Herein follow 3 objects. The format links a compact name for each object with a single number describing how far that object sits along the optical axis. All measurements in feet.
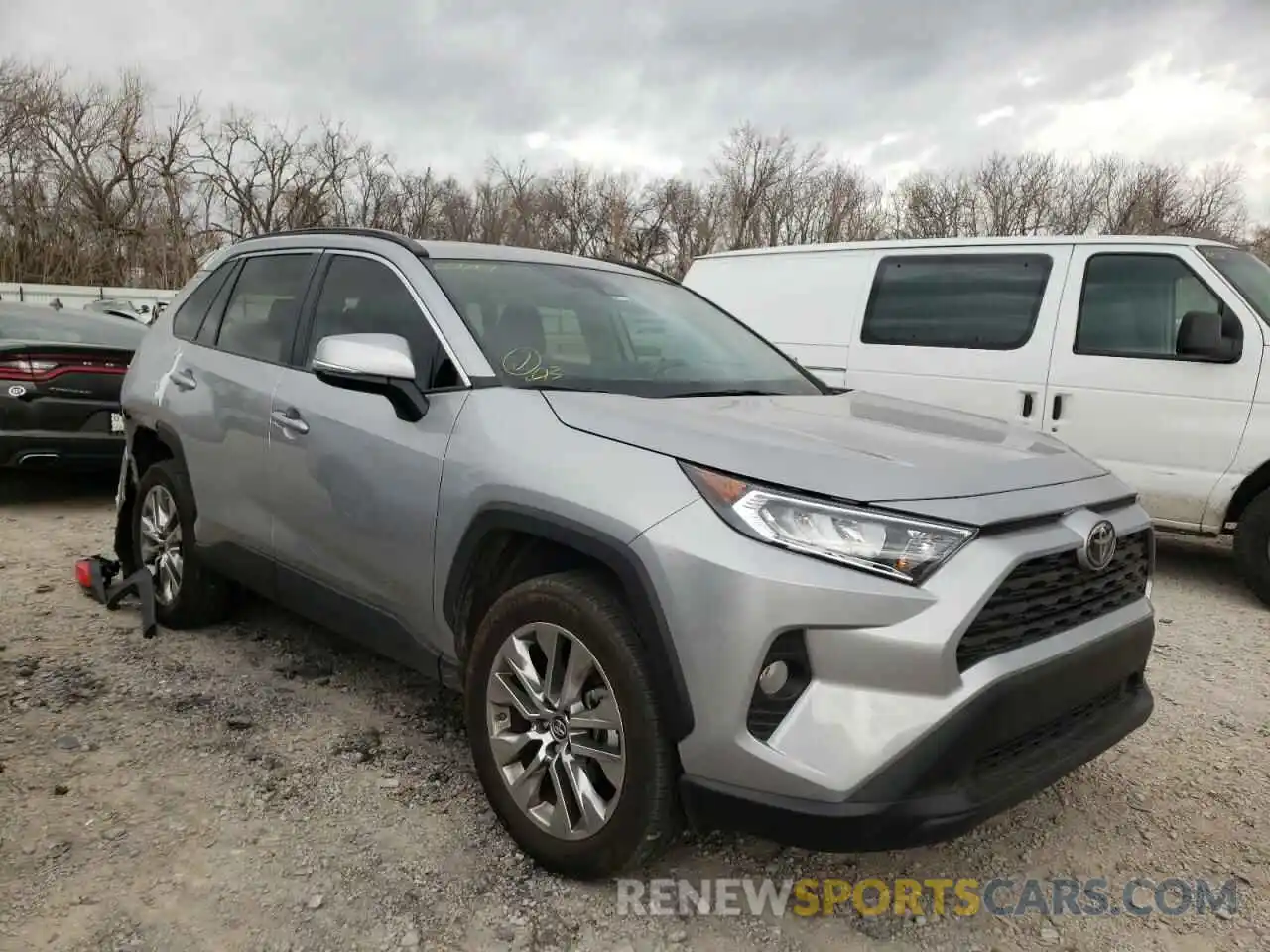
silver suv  6.35
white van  16.58
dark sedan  20.72
